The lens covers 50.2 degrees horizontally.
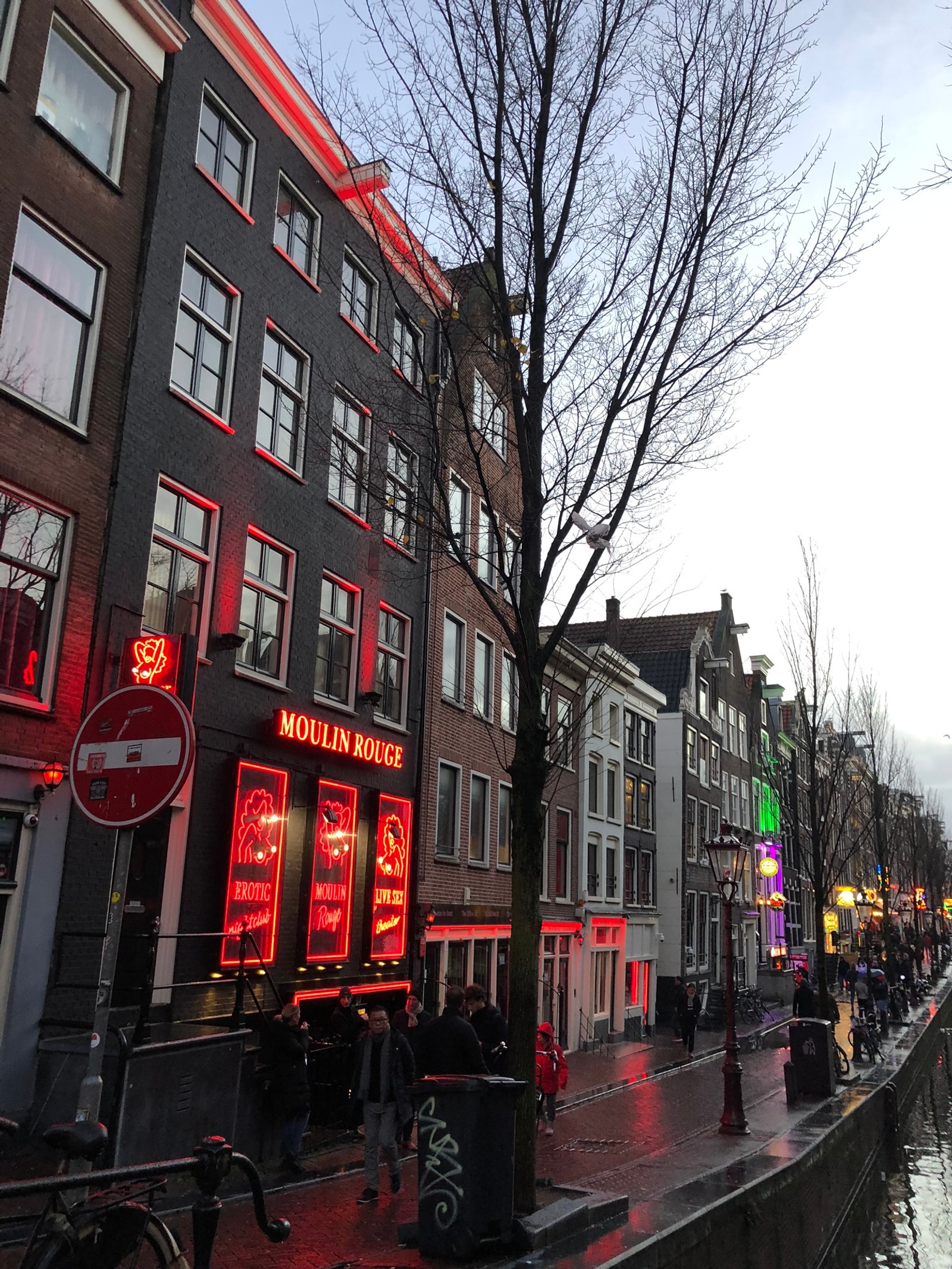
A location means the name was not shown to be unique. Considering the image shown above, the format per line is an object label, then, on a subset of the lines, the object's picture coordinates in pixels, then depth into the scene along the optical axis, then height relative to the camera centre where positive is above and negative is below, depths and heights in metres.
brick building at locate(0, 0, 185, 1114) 10.50 +5.52
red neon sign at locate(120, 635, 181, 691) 11.48 +2.55
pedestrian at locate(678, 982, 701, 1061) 26.70 -2.75
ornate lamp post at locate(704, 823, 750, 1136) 14.54 -0.48
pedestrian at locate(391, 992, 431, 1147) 13.24 -1.55
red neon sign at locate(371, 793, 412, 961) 17.69 +0.36
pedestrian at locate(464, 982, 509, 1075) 12.55 -1.46
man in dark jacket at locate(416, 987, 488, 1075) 8.77 -1.23
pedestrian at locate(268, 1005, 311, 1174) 11.01 -1.94
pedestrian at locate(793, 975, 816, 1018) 25.80 -2.10
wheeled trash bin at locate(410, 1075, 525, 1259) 7.04 -1.77
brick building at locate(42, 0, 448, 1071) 12.70 +4.93
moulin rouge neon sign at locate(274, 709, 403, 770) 14.85 +2.43
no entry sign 5.12 +0.68
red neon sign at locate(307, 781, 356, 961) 15.77 +0.39
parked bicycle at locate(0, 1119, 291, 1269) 4.37 -1.42
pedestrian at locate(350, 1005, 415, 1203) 9.98 -1.84
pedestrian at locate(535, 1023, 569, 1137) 14.49 -2.34
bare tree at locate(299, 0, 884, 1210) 9.59 +6.22
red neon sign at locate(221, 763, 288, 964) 13.76 +0.52
